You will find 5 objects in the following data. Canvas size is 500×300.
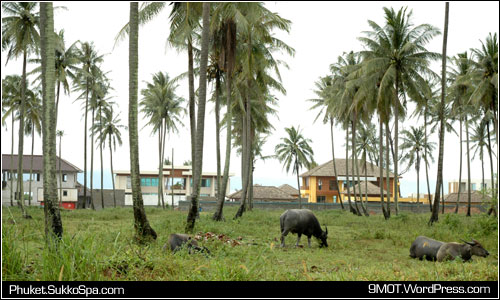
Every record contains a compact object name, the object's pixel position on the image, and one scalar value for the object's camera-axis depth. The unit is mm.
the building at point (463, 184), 90000
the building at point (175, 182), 71562
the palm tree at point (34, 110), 43803
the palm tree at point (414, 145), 59875
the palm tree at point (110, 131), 57384
